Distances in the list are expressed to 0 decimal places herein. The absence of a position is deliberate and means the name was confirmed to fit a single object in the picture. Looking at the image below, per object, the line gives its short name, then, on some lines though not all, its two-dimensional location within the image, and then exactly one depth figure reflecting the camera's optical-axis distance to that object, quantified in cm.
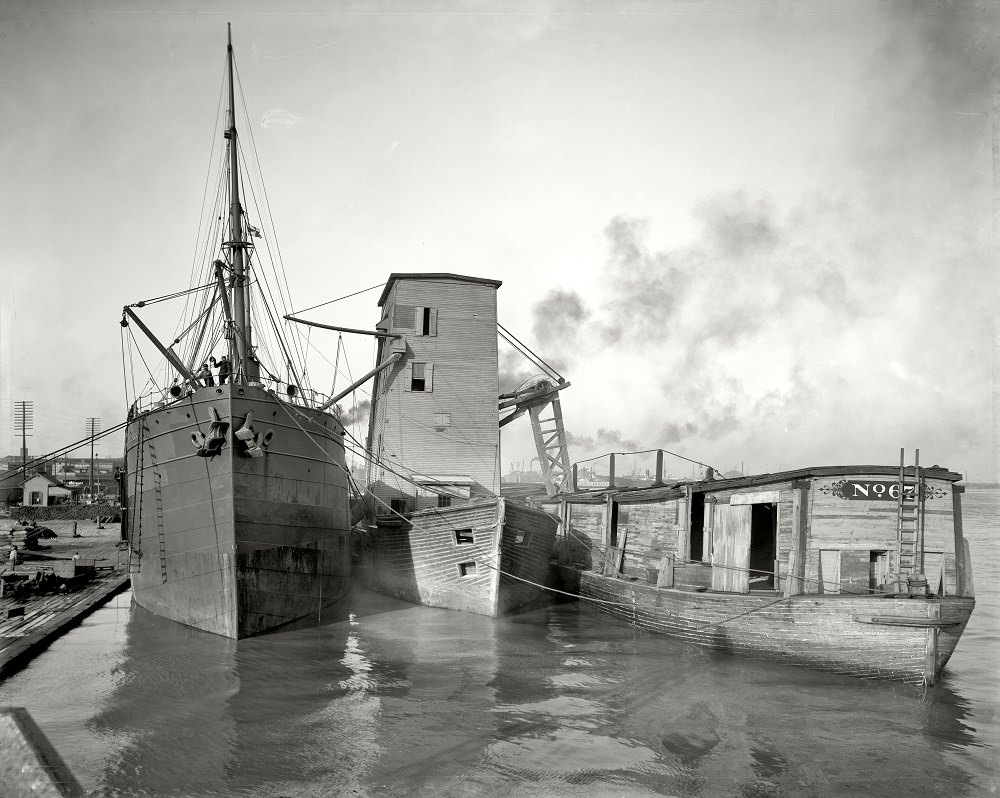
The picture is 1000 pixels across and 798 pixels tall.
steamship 1596
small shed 6781
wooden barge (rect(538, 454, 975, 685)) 1287
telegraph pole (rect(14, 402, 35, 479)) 7738
